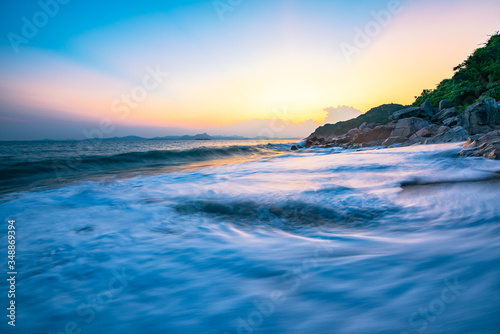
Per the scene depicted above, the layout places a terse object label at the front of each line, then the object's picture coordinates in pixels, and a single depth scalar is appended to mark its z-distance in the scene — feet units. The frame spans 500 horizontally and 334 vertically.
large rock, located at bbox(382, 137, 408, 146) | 51.86
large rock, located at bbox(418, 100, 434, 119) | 64.26
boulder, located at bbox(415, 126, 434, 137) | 47.34
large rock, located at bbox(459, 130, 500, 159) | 18.95
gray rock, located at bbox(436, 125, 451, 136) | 43.69
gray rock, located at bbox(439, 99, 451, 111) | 69.56
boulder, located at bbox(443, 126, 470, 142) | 36.39
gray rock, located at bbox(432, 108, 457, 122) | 58.75
